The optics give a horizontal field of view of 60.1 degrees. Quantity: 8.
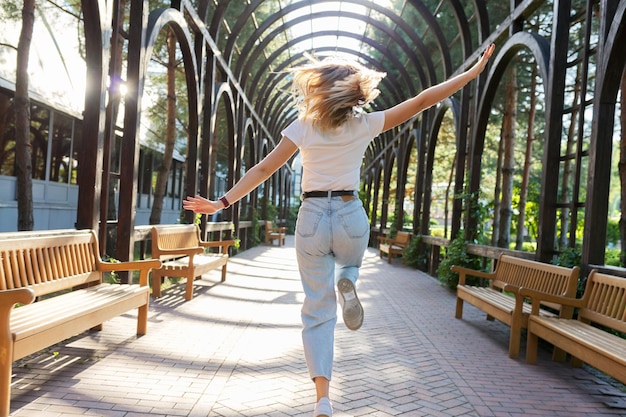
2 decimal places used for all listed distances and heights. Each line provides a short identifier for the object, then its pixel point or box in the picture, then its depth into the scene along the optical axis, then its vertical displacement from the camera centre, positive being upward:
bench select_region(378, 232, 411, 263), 15.30 -1.13
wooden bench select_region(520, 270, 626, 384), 3.42 -0.84
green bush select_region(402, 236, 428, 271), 13.43 -1.21
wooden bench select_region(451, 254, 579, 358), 4.78 -0.77
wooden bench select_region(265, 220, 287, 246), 21.50 -1.42
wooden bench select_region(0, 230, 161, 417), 2.75 -0.76
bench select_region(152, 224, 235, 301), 7.04 -0.84
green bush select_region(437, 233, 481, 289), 9.29 -0.89
